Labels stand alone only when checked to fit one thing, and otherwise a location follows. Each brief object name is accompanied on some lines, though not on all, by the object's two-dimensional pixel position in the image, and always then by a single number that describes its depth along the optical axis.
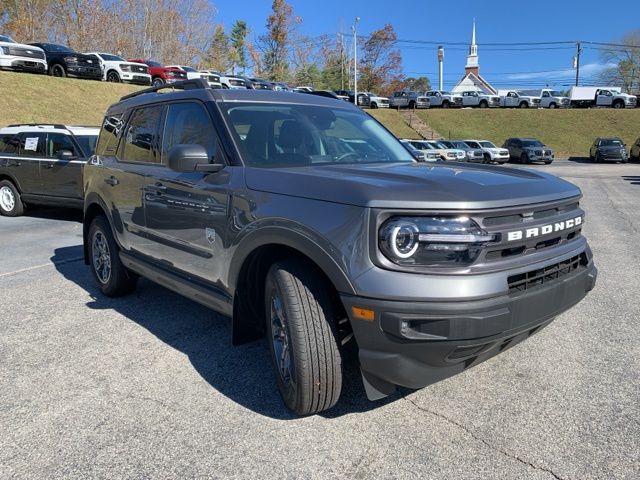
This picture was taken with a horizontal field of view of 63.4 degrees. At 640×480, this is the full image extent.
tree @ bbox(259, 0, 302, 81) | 61.19
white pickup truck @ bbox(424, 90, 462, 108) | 51.67
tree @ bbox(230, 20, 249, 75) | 72.75
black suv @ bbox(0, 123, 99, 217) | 9.33
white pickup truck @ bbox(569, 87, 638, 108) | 49.16
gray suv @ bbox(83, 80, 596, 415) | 2.40
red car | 31.97
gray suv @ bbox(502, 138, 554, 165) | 33.28
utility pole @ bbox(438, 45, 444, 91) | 95.34
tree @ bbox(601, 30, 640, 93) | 75.06
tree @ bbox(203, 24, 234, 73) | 66.12
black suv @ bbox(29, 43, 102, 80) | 27.69
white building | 99.31
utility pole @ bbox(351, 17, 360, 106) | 47.25
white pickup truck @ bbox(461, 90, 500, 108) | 51.50
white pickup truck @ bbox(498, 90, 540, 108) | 51.09
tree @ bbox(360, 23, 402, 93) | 67.75
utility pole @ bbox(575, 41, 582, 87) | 81.69
